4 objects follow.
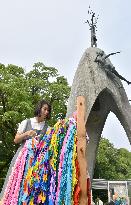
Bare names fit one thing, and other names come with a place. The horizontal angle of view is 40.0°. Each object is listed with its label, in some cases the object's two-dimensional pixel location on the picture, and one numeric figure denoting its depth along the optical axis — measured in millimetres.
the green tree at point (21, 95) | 9505
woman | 1978
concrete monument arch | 4551
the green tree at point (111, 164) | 14498
